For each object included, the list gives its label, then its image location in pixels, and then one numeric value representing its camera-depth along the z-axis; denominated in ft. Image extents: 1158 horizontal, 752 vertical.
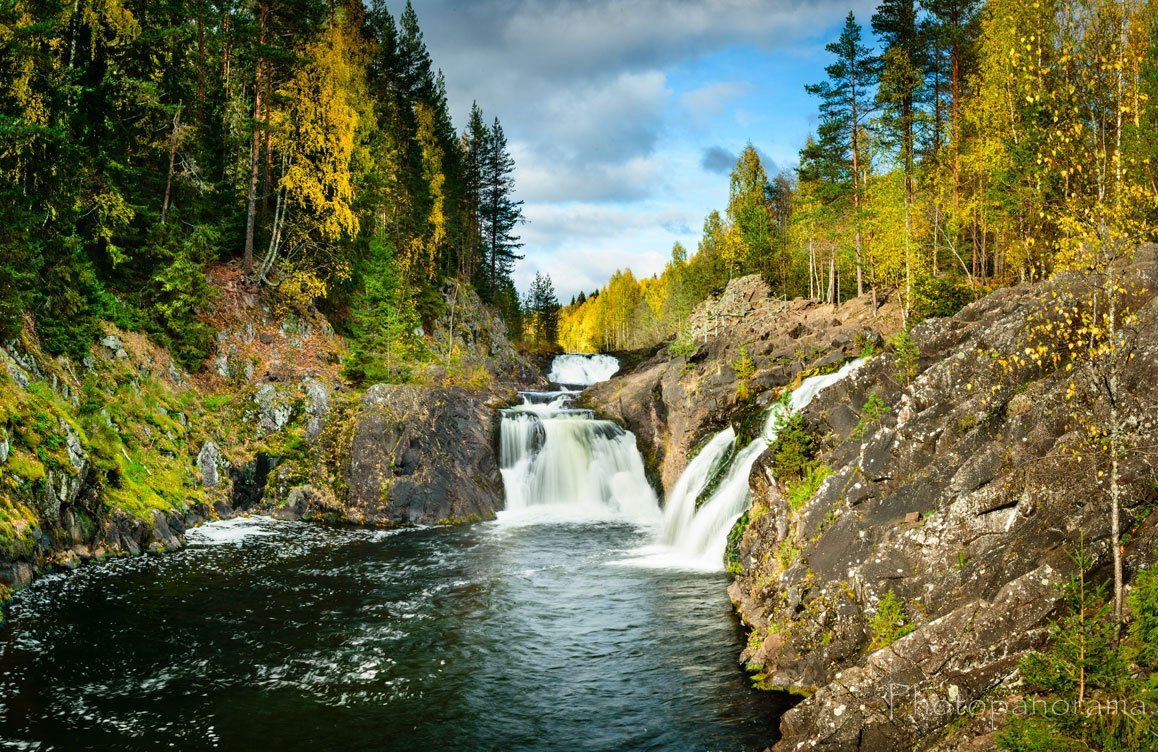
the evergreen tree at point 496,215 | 190.35
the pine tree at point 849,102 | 112.27
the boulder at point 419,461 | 76.15
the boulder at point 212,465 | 68.80
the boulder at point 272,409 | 77.36
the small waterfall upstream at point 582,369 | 191.62
